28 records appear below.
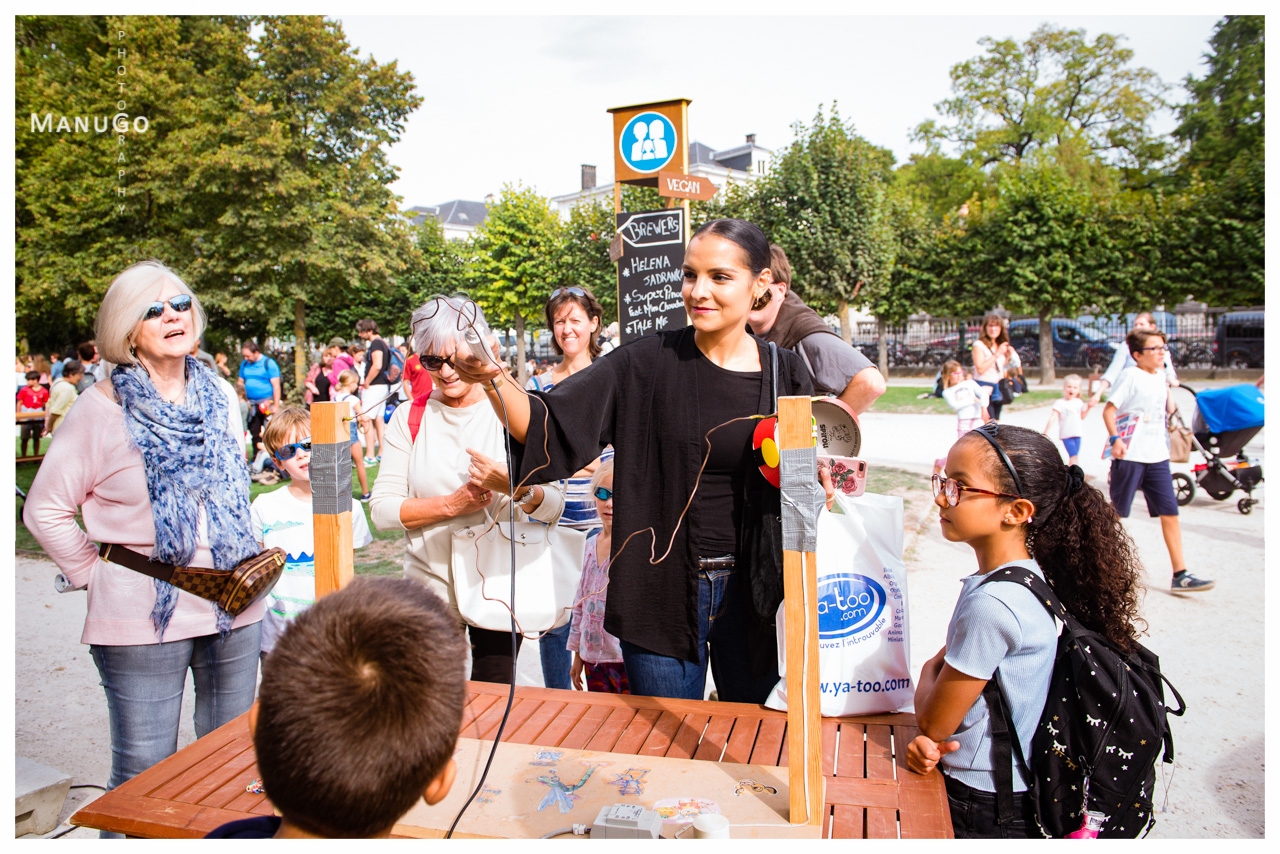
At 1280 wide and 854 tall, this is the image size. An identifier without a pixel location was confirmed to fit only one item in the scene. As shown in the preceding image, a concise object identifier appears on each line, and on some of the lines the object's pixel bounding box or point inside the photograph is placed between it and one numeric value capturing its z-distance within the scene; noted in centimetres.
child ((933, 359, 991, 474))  862
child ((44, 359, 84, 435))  1115
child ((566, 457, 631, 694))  299
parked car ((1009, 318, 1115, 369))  2503
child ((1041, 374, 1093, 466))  834
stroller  750
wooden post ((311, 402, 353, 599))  185
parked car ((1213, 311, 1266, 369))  2283
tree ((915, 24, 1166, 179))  3425
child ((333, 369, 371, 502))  1052
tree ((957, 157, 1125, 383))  2373
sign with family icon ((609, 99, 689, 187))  716
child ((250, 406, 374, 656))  330
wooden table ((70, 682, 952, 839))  163
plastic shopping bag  205
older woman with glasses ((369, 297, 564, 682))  265
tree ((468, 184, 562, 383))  3262
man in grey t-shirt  278
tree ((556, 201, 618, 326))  2789
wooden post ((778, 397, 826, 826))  151
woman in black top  200
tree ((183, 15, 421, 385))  2253
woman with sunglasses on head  299
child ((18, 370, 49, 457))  1361
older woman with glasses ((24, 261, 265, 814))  223
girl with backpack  181
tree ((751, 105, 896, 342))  2320
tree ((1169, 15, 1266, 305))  2166
